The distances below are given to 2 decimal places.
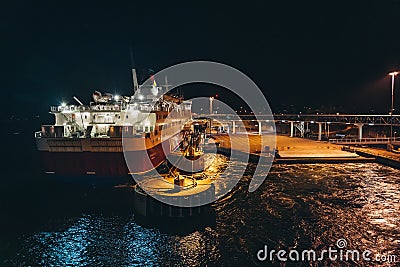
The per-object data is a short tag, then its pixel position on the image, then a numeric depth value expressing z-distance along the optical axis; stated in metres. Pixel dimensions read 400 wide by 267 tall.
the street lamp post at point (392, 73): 38.36
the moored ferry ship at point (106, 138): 25.91
